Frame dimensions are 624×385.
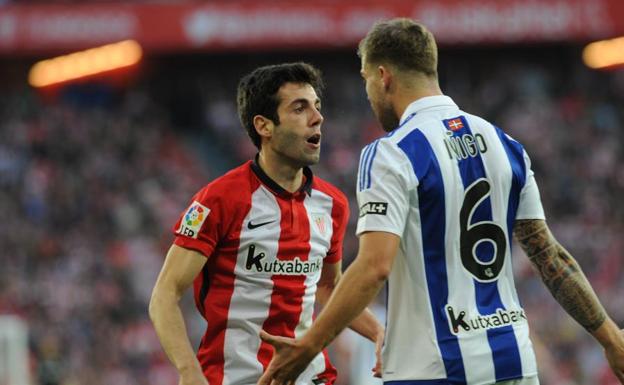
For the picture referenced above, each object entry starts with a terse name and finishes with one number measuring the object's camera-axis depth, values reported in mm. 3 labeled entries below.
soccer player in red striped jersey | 9328
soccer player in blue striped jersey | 8172
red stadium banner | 48812
